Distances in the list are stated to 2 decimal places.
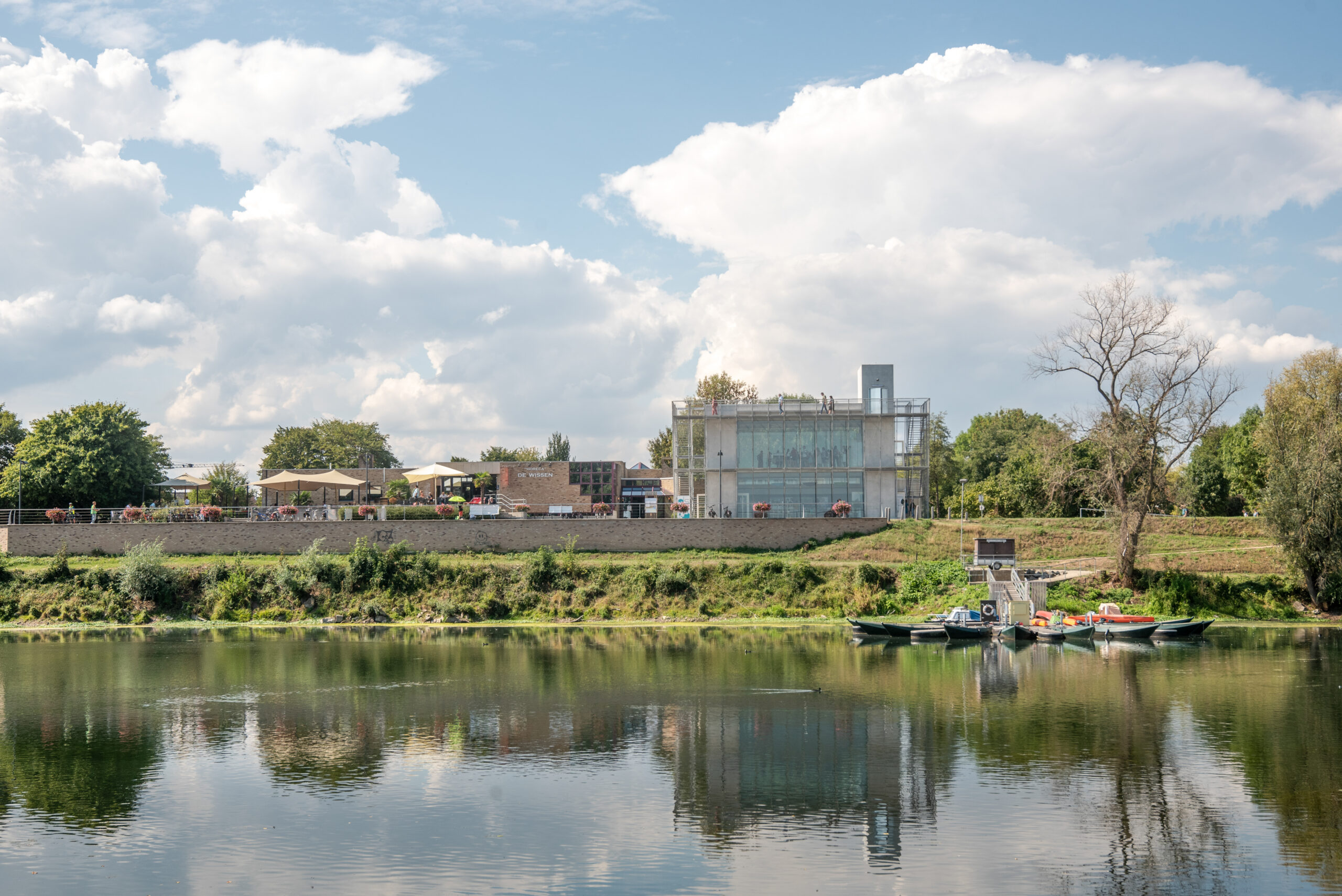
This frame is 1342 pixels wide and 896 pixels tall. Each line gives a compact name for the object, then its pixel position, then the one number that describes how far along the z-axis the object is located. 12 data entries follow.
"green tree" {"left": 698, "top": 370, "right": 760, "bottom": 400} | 95.12
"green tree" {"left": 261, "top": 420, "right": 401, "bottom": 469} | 113.19
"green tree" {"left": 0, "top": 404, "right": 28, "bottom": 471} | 88.00
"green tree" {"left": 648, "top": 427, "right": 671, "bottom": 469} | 99.12
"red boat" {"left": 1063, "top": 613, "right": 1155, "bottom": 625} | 48.44
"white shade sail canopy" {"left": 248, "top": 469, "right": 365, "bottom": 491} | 69.19
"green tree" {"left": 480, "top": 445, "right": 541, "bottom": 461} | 122.69
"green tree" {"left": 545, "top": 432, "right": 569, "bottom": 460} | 114.94
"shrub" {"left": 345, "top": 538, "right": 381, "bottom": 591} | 56.97
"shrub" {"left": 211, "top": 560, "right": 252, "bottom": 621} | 55.88
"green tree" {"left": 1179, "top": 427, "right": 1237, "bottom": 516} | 86.38
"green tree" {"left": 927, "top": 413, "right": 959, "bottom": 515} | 95.38
